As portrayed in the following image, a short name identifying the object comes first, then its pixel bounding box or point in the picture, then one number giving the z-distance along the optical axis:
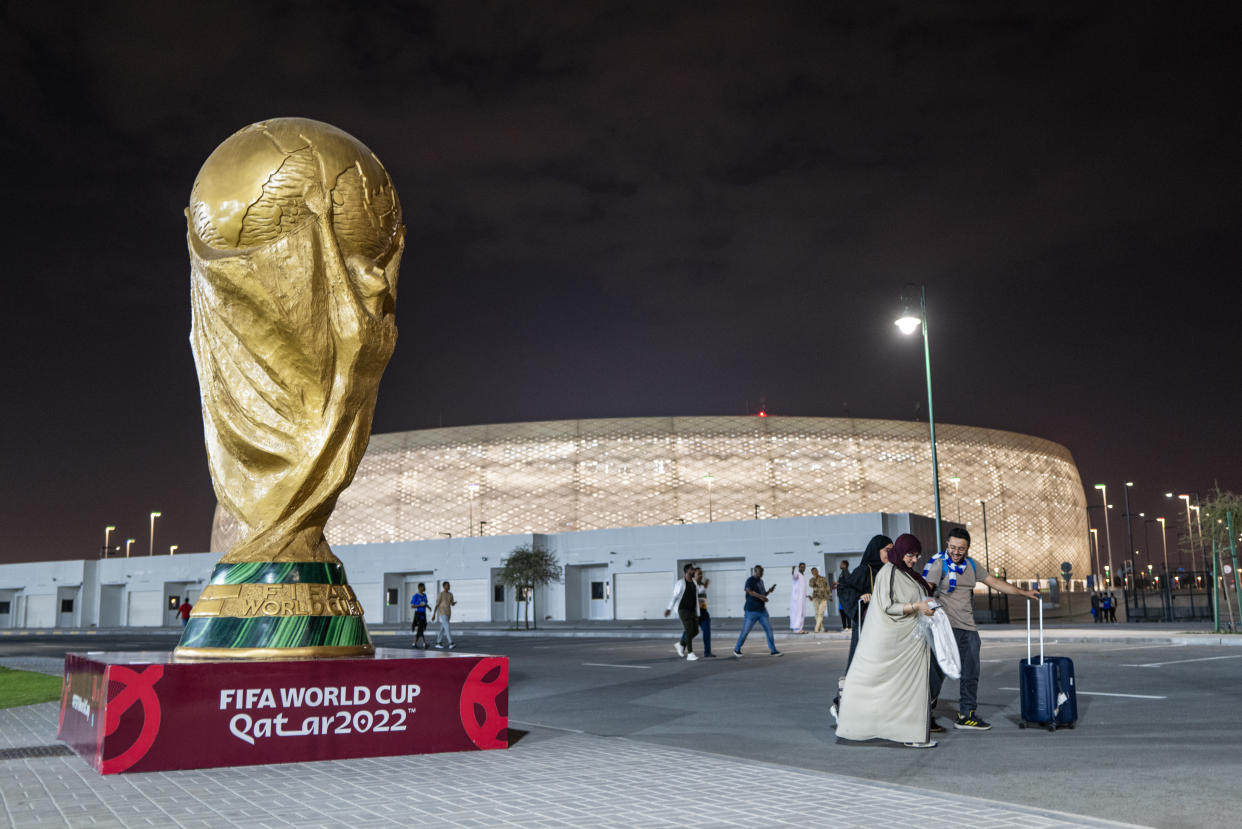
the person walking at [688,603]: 16.23
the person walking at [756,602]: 15.91
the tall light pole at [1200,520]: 21.99
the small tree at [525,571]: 38.34
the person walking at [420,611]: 21.28
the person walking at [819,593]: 23.95
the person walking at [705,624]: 16.75
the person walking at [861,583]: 8.40
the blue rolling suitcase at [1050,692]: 7.78
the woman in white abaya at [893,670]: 7.18
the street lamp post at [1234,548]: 20.56
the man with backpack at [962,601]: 8.14
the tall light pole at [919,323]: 21.36
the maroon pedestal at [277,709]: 6.16
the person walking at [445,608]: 20.39
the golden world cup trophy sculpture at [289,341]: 7.57
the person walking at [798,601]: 24.33
